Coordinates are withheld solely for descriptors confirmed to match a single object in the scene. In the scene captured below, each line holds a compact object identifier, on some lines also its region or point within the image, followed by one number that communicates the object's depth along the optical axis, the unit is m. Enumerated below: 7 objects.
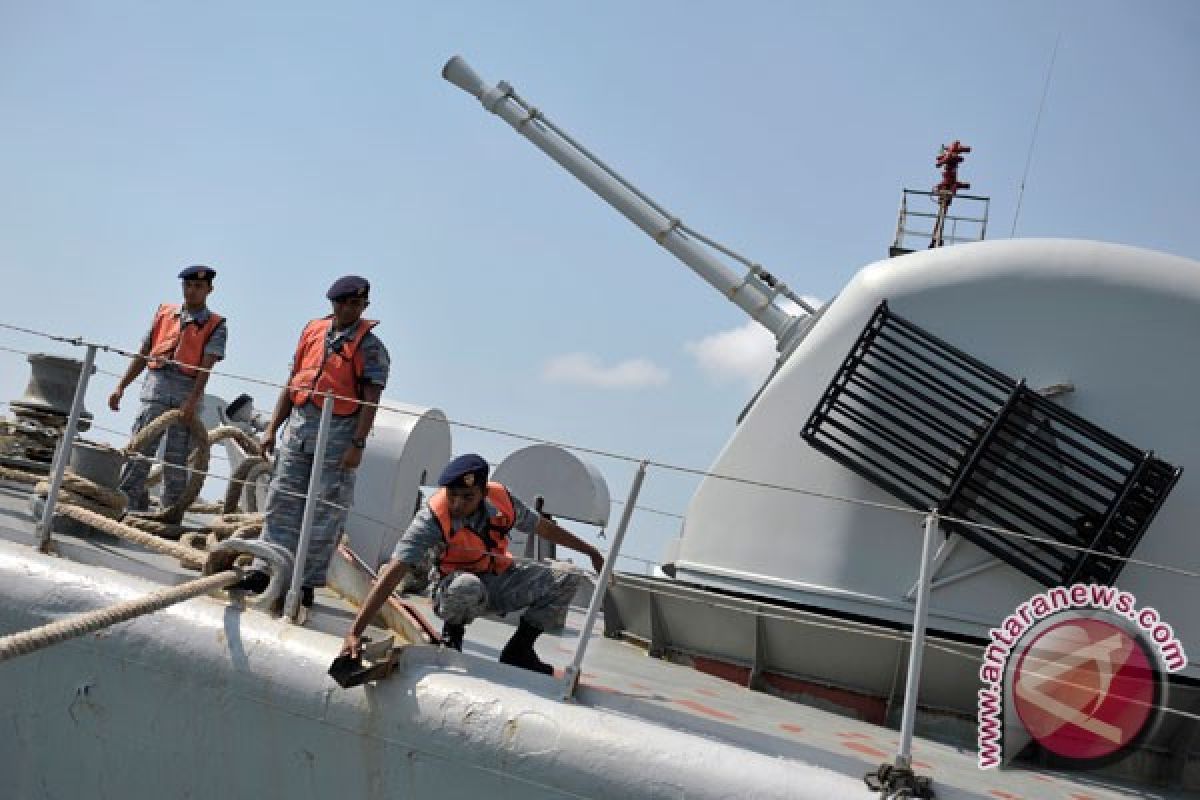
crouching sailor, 4.28
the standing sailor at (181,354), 6.61
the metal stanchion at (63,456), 4.83
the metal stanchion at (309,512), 4.37
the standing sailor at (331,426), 4.85
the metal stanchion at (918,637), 3.61
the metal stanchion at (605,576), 3.96
